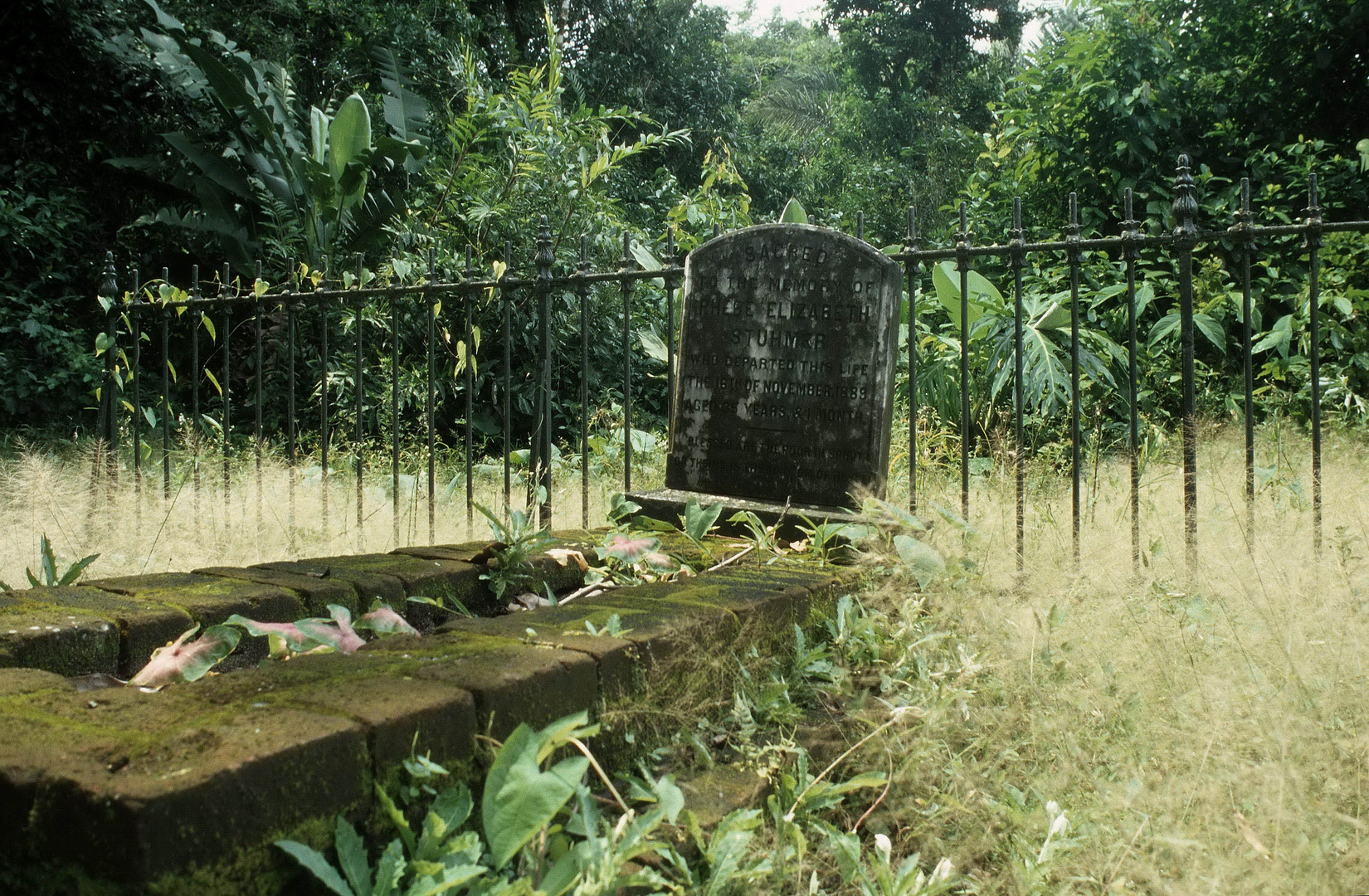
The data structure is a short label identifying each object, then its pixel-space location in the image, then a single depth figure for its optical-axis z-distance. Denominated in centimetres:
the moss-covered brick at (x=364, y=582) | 221
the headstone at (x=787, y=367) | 328
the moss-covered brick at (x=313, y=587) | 212
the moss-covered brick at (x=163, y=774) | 101
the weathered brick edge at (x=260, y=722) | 103
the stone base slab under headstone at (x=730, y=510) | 322
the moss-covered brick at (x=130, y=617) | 183
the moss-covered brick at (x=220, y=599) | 195
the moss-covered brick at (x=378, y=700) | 130
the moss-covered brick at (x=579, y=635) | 171
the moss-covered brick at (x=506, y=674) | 147
